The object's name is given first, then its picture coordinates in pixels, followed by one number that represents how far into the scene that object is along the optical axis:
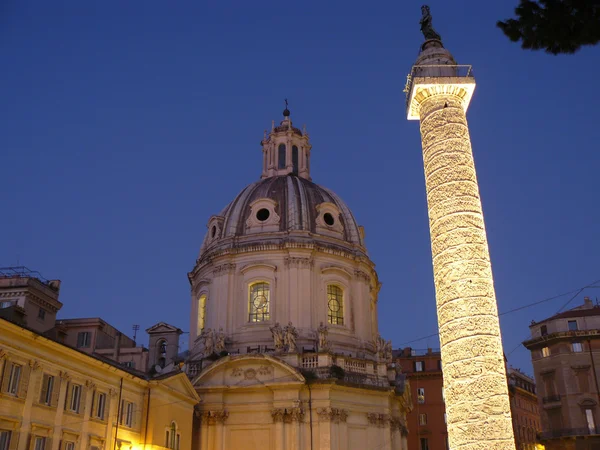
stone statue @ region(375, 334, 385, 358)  42.97
